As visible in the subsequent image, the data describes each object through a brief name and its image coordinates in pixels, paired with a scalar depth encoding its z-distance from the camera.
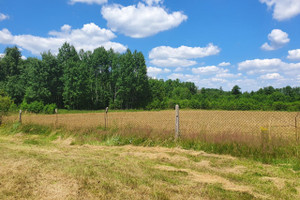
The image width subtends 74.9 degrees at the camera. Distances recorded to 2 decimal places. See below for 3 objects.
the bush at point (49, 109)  33.97
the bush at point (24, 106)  35.73
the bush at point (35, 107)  34.81
